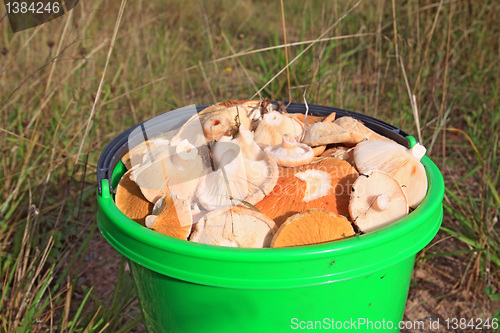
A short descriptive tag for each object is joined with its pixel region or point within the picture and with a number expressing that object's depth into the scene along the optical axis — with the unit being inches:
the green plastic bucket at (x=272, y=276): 33.1
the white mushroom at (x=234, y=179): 38.7
